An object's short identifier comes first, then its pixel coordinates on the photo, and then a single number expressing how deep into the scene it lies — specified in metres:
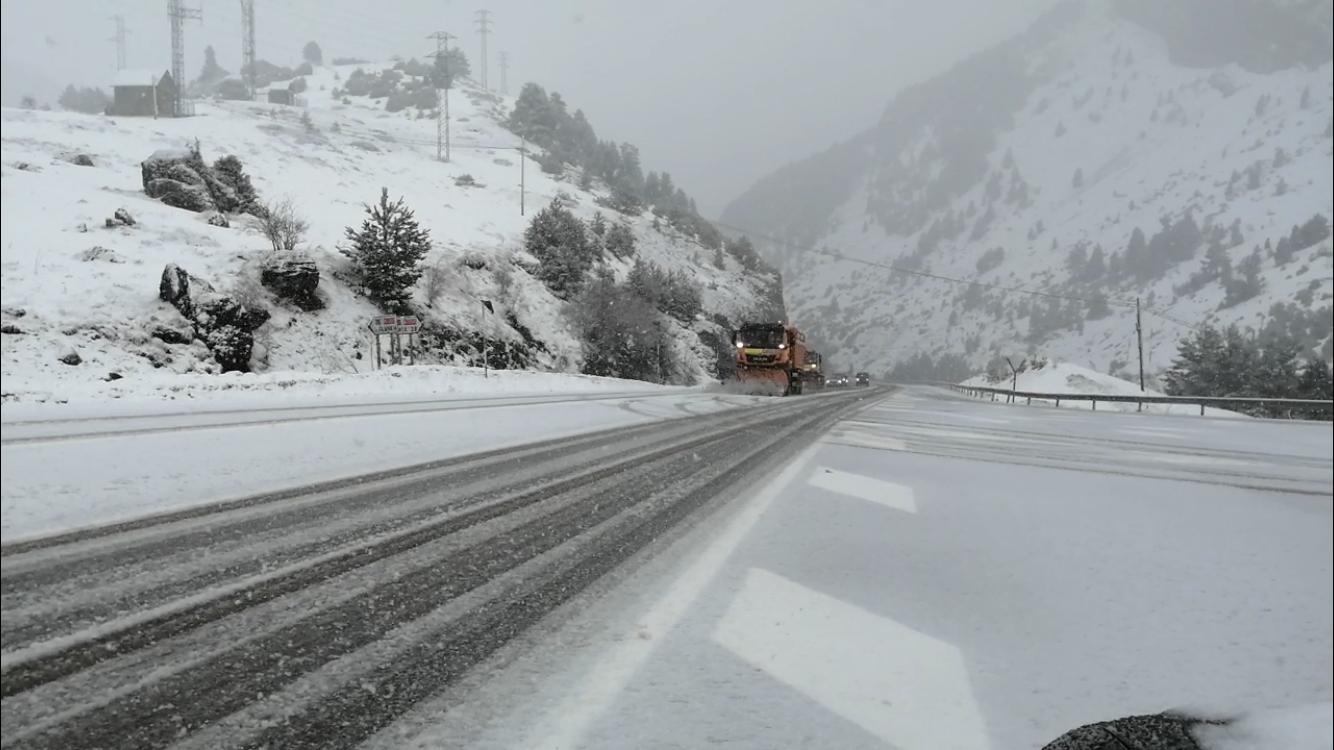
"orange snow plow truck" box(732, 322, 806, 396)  28.22
